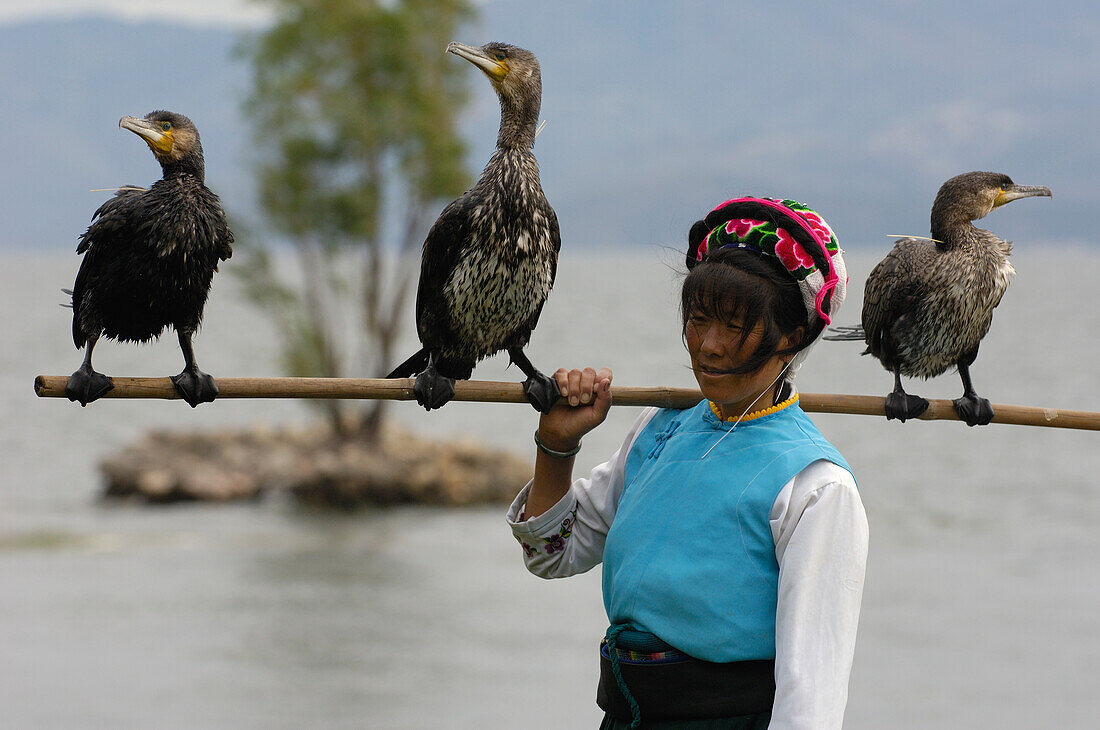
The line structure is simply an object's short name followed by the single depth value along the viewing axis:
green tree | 28.50
